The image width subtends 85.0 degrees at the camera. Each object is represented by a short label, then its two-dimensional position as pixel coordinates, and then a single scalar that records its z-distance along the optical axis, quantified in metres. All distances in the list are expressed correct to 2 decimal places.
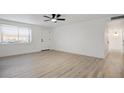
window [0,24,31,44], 4.37
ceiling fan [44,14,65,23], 3.20
